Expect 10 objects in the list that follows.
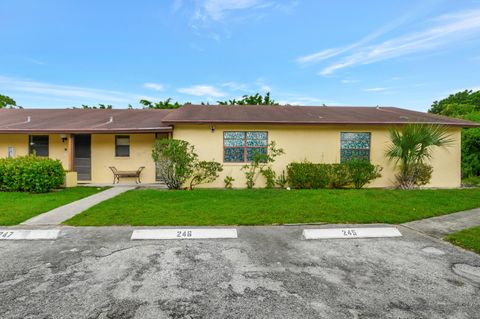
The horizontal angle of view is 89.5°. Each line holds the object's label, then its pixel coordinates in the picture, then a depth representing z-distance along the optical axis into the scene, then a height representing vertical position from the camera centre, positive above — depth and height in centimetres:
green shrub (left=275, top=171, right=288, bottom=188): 1073 -110
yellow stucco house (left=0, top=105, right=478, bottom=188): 1069 +81
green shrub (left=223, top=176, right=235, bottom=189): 1064 -111
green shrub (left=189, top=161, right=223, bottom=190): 1037 -71
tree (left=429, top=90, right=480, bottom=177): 1403 +49
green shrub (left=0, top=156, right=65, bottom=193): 934 -82
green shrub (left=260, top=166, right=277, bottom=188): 1059 -87
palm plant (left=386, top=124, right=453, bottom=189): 993 +37
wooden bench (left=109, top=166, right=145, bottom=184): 1203 -96
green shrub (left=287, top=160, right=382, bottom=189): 1030 -74
